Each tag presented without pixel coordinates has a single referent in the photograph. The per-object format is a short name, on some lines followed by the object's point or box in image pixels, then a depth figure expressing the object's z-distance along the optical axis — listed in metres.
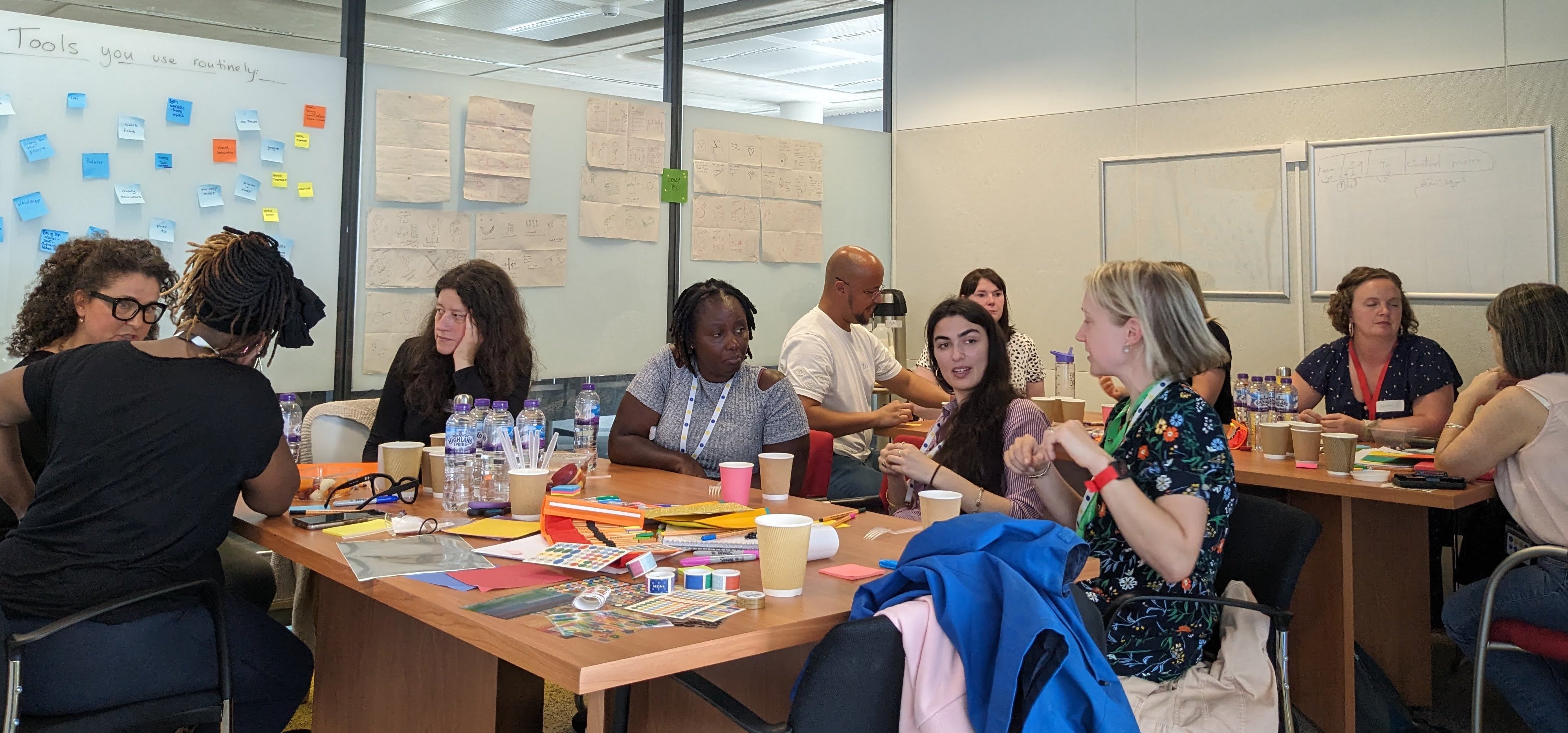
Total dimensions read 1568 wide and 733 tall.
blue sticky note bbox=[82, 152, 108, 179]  3.88
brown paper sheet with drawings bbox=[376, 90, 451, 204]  4.56
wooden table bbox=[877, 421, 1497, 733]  3.24
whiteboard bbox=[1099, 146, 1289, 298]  5.33
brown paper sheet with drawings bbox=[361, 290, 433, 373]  4.56
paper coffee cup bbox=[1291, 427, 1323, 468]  3.45
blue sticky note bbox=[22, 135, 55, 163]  3.76
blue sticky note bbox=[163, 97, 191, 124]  4.02
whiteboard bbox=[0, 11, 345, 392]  3.77
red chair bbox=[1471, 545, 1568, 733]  2.74
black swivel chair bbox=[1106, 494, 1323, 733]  2.32
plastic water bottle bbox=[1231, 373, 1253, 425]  3.96
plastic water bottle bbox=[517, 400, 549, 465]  2.66
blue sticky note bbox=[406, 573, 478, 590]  1.86
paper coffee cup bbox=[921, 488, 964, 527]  2.20
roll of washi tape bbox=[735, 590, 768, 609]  1.77
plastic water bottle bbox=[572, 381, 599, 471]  3.11
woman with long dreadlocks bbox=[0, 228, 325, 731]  2.16
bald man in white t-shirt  4.37
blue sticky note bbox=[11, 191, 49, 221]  3.76
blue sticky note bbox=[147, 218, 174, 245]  4.00
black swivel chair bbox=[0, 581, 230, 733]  1.99
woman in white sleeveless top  2.84
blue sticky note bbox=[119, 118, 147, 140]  3.93
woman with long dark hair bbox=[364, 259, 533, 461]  3.44
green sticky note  5.55
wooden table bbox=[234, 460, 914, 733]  1.54
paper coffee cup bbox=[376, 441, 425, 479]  2.74
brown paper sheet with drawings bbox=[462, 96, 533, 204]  4.81
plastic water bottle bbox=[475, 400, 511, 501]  2.62
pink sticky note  1.96
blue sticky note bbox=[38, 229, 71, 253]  3.81
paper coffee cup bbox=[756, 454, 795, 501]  2.66
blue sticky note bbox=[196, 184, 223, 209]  4.09
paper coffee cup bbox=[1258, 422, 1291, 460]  3.61
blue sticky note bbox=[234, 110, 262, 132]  4.16
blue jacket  1.48
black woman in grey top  3.37
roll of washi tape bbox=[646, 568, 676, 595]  1.83
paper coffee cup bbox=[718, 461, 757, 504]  2.54
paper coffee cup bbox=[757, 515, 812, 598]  1.78
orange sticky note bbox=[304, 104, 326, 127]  4.35
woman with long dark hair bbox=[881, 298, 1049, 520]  2.79
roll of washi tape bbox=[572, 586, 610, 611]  1.74
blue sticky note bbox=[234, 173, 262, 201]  4.17
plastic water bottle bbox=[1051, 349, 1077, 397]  4.80
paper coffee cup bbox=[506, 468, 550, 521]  2.43
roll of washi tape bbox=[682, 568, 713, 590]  1.86
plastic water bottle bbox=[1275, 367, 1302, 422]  3.81
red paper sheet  1.88
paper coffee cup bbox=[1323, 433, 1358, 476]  3.31
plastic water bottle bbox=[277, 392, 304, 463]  3.22
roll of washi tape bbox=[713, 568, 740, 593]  1.84
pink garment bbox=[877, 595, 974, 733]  1.52
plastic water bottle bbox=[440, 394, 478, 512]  2.55
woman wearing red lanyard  4.25
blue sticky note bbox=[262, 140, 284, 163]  4.24
